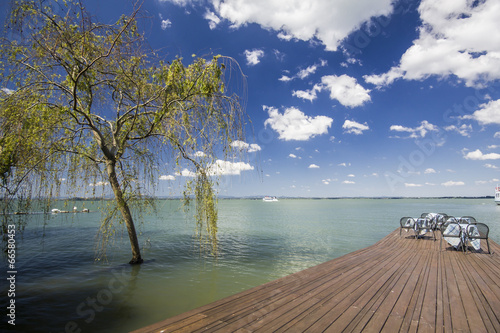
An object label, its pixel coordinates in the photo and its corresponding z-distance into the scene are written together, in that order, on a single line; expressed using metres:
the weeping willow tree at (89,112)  5.36
